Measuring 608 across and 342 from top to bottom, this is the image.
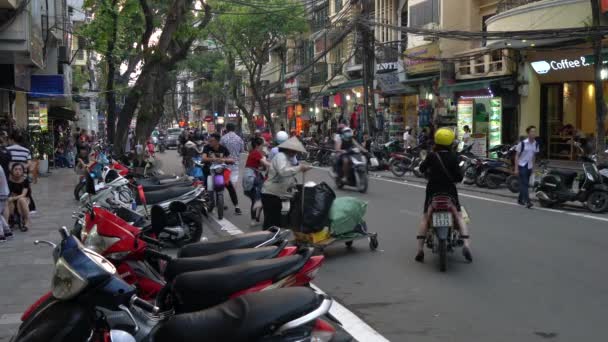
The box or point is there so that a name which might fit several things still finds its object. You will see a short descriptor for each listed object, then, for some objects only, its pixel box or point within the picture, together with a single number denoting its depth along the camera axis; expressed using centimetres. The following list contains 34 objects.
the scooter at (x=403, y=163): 2370
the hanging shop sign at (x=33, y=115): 2880
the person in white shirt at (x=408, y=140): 2928
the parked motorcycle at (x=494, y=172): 1898
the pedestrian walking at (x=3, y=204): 1128
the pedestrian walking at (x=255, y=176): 1291
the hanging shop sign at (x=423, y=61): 2992
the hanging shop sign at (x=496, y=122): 2628
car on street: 5902
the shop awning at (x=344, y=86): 3856
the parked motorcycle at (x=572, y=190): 1393
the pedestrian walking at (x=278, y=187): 967
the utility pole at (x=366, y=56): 2947
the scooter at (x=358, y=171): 1812
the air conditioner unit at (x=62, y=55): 3212
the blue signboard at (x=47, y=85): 2764
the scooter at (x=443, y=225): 840
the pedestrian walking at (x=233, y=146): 1443
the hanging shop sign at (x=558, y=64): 2162
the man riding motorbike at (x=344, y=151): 1845
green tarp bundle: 955
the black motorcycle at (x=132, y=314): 365
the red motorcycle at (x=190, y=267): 440
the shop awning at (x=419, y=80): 3093
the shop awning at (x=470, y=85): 2580
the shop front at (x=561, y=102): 2375
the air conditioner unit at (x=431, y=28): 2933
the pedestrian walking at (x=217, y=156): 1400
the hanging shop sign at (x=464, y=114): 2752
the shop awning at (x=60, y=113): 3822
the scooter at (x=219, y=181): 1376
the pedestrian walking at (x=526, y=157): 1451
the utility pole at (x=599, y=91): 1775
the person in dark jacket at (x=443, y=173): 860
